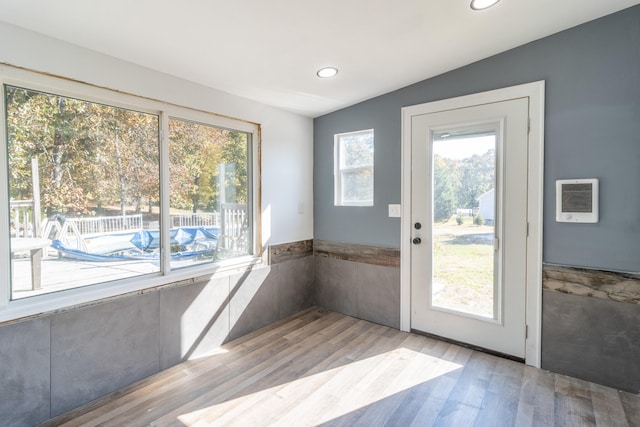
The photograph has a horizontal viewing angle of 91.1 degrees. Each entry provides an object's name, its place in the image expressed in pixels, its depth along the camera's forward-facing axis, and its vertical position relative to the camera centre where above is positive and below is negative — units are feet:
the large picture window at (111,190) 6.14 +0.44
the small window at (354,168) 11.04 +1.43
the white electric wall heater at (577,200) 7.22 +0.18
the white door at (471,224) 8.23 -0.46
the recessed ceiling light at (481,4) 6.01 +3.96
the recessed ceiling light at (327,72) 8.32 +3.67
